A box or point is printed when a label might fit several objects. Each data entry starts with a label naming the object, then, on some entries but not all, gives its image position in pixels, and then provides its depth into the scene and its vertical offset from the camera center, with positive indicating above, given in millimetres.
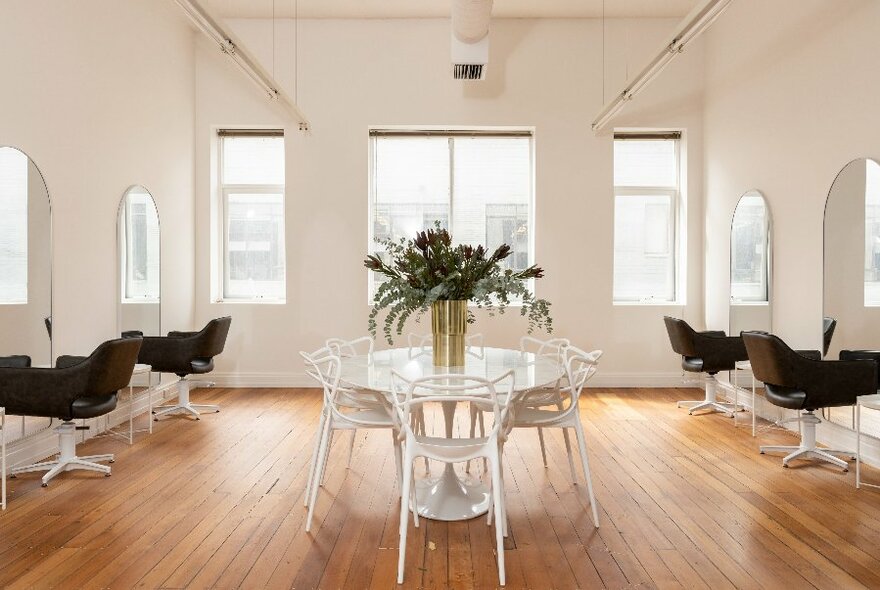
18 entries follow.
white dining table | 3328 -490
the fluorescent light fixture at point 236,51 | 4084 +1817
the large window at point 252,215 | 7672 +880
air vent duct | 5320 +2375
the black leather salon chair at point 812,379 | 4199 -609
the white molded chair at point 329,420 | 3410 -756
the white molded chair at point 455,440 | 2783 -741
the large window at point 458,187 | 7613 +1226
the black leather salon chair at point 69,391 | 3854 -677
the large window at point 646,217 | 7656 +878
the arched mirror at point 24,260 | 4141 +171
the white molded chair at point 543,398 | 3656 -675
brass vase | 3598 -258
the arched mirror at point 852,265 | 4363 +178
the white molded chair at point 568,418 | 3477 -744
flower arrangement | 3471 +54
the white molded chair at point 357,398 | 3648 -682
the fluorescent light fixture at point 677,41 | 3994 +1799
